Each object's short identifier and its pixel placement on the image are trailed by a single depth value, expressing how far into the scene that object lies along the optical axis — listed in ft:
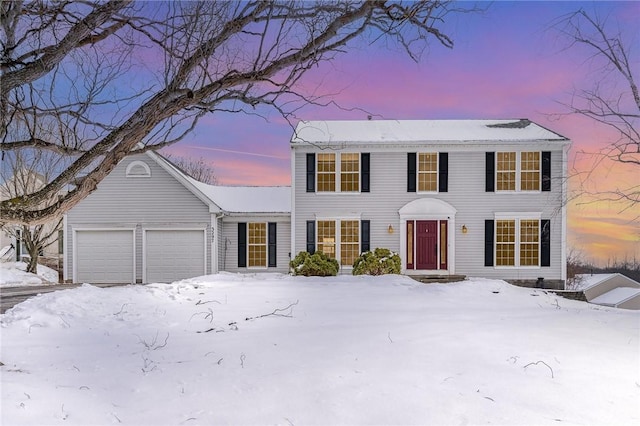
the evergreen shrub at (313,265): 48.73
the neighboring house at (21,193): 62.13
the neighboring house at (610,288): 67.18
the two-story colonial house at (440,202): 55.98
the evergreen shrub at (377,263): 49.85
